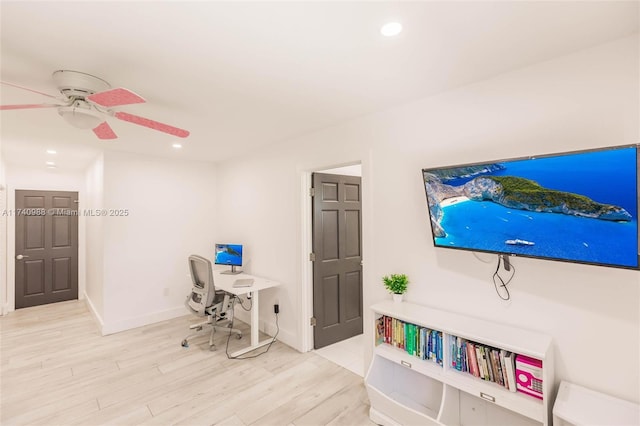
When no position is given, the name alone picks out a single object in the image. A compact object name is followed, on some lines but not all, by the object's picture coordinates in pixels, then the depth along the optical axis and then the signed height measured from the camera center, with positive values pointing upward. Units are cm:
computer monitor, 409 -56
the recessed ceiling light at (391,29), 138 +89
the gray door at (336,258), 336 -51
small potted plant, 232 -55
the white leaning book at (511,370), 162 -86
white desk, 325 -87
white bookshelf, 156 -102
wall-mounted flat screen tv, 132 +4
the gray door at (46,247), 494 -53
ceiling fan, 162 +68
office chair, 335 -99
